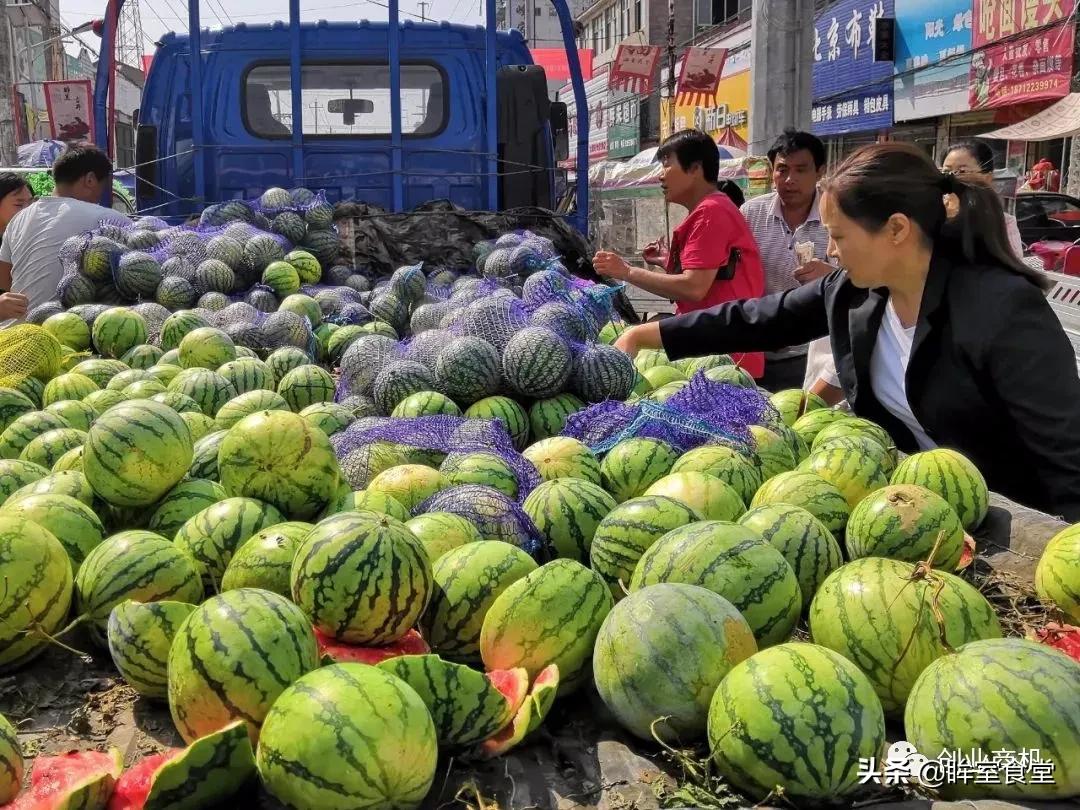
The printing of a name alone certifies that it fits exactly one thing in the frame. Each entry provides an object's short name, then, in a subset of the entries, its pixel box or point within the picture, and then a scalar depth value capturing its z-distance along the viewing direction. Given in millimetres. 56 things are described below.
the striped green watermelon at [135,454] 2432
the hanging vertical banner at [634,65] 26391
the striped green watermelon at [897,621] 1789
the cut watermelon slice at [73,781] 1489
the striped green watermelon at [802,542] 2166
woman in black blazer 2824
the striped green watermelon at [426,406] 3604
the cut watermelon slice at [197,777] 1456
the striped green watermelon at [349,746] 1447
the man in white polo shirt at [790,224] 5789
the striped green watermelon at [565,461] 2912
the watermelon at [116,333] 5039
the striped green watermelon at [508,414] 3619
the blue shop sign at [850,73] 22188
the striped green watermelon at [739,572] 1917
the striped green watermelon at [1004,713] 1462
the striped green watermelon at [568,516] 2480
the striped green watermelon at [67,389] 3852
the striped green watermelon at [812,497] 2494
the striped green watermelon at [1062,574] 2070
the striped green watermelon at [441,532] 2279
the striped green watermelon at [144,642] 1841
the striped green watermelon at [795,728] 1490
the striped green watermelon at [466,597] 2045
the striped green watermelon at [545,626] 1888
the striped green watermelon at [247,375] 4141
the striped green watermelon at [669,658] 1669
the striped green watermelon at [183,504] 2480
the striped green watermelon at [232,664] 1654
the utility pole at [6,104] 16828
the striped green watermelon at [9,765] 1493
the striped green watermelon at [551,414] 3686
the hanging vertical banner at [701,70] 21734
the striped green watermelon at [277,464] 2488
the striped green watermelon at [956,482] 2582
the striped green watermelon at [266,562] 2055
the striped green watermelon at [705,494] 2447
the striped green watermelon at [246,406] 3393
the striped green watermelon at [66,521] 2287
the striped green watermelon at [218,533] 2258
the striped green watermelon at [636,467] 2898
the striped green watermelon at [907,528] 2232
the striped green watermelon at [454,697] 1649
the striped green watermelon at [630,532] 2209
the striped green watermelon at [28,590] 1947
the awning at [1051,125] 15000
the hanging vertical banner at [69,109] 21281
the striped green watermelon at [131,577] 2061
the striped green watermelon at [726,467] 2762
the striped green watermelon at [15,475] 2684
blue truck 7805
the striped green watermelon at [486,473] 2791
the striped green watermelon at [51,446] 3049
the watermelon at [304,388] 4121
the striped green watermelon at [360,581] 1861
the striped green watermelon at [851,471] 2701
